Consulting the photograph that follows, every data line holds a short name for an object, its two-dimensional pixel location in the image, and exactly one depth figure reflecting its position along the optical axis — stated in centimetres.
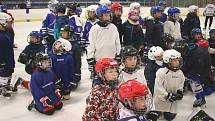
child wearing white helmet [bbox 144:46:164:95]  412
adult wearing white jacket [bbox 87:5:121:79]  428
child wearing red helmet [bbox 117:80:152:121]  202
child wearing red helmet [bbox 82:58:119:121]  261
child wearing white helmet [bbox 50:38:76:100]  477
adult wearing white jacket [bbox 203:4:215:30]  1230
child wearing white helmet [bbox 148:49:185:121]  388
